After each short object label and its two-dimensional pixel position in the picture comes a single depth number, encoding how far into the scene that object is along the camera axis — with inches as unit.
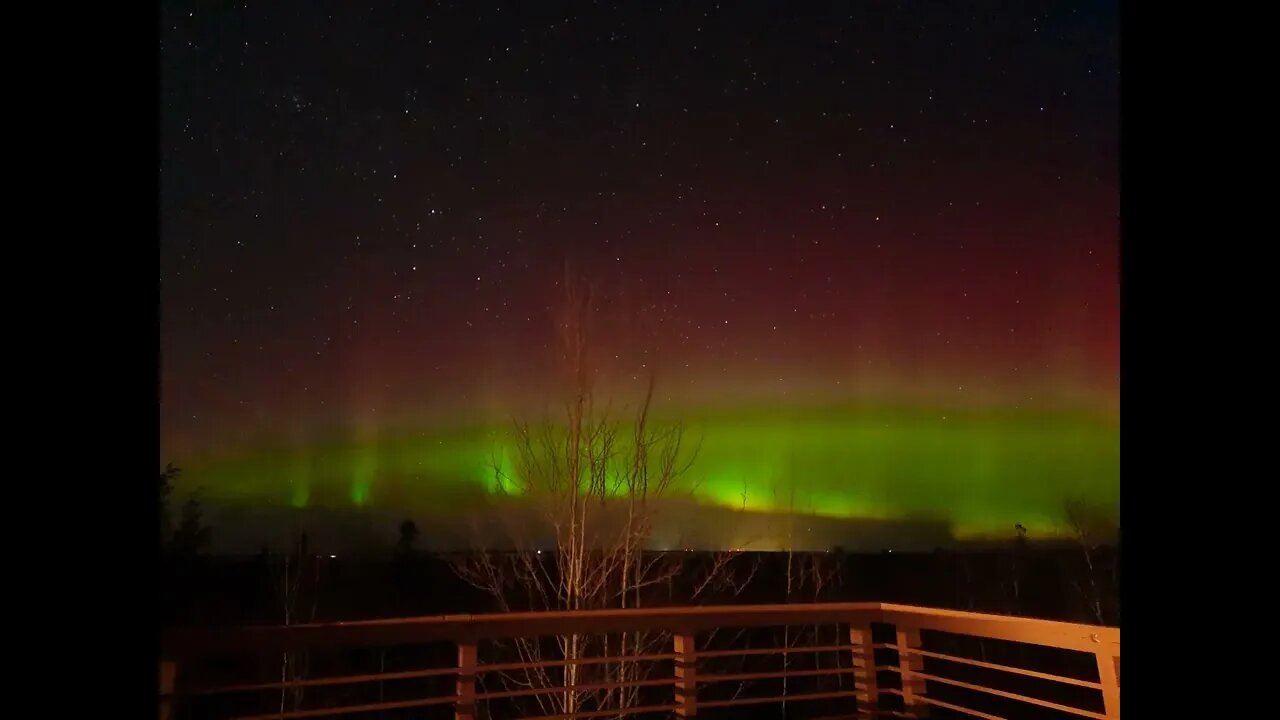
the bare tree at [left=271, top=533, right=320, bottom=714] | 391.5
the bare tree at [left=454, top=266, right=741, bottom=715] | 260.1
